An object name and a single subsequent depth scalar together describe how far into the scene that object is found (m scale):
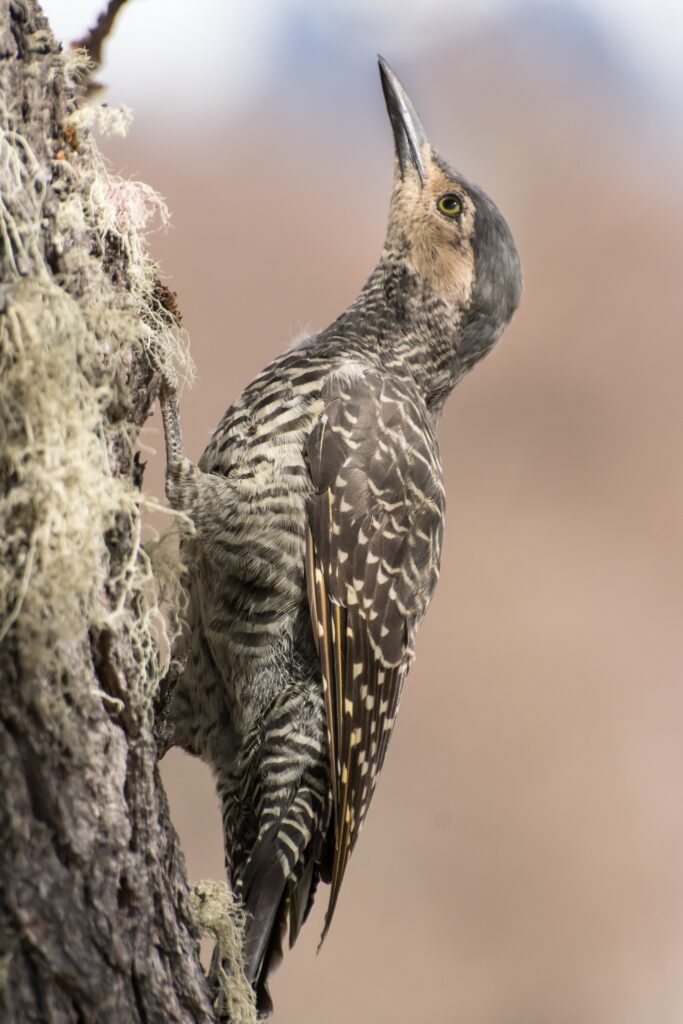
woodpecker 6.33
